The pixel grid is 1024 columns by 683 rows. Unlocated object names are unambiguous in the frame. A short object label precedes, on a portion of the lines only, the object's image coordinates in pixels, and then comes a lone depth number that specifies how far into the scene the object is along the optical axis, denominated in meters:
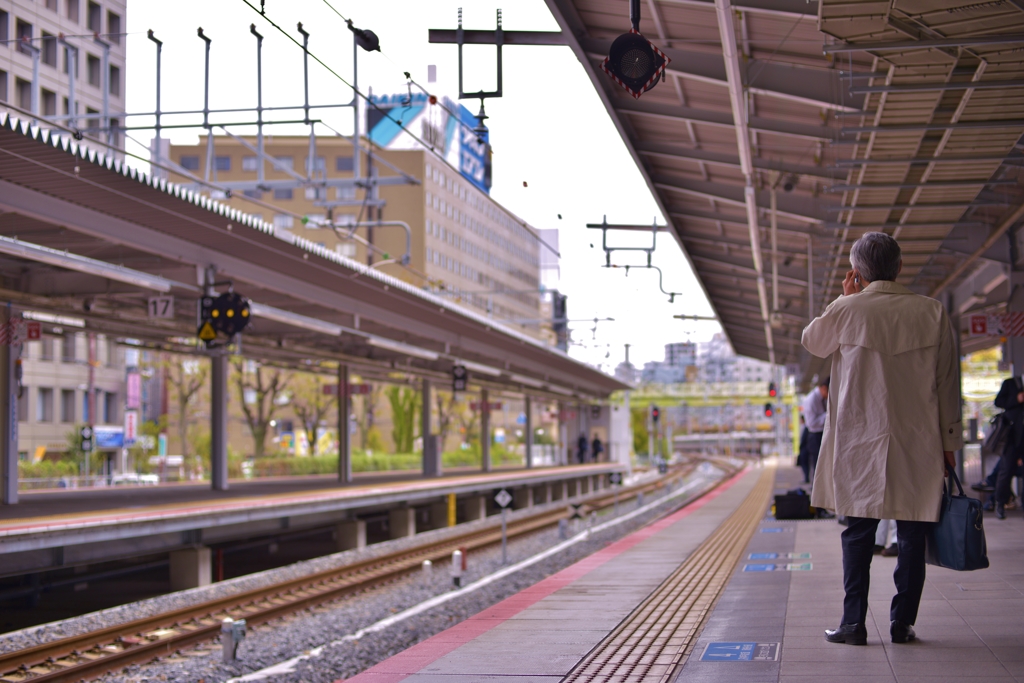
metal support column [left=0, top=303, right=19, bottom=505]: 15.97
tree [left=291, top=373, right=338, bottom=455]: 51.19
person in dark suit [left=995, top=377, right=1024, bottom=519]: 12.44
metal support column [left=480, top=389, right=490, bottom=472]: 41.44
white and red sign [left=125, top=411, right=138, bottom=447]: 49.37
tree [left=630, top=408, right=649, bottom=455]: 117.94
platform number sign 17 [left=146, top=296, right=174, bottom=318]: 16.91
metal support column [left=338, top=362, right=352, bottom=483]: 28.95
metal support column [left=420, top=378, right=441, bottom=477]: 34.12
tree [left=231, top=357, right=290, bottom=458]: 47.73
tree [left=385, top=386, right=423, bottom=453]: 61.47
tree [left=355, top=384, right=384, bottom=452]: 60.31
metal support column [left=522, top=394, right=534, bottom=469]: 48.06
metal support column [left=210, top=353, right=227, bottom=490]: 21.09
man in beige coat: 4.94
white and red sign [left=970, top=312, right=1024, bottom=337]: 15.50
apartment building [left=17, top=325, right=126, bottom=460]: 46.44
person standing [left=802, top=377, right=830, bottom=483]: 12.89
